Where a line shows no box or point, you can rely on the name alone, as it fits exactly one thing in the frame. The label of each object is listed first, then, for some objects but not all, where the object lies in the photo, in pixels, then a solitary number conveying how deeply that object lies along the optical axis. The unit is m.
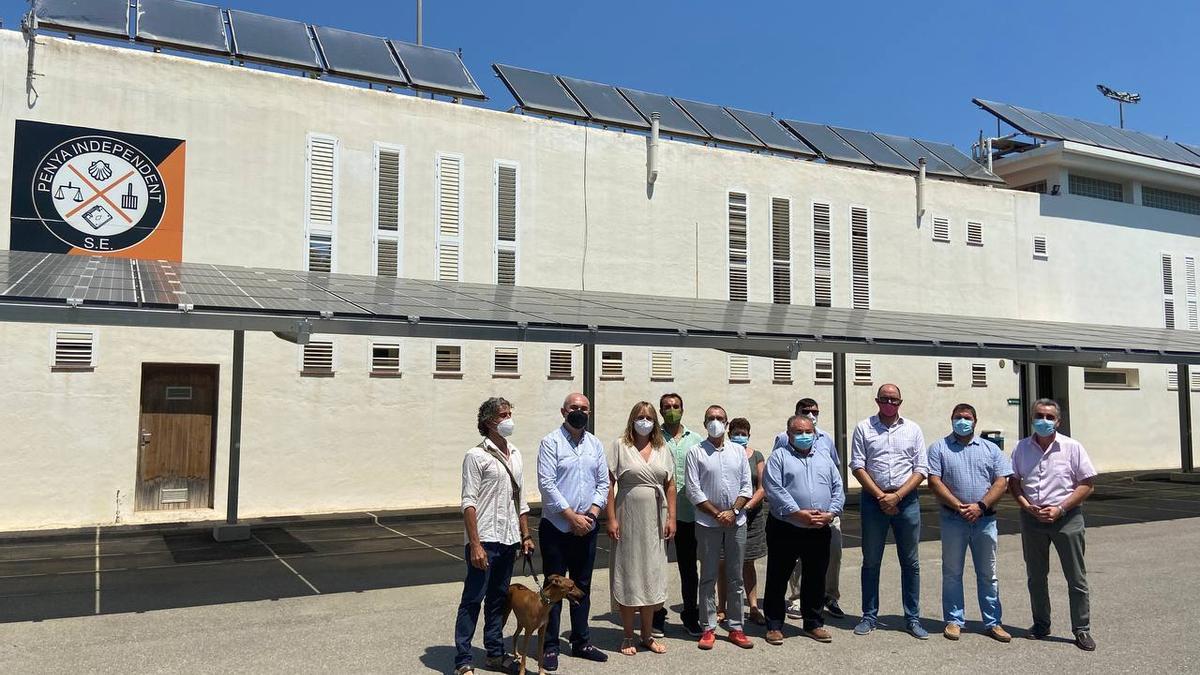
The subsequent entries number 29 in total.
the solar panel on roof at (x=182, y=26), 13.41
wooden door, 12.99
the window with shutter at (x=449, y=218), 15.02
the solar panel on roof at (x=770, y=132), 18.83
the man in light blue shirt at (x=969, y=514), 6.87
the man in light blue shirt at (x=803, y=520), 6.79
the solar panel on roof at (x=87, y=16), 12.67
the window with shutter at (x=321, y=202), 14.14
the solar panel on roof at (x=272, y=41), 14.13
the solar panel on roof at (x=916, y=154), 20.59
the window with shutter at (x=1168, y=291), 22.92
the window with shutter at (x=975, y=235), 20.41
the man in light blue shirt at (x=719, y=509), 6.70
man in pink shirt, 6.75
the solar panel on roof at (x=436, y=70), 15.35
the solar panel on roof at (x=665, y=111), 17.58
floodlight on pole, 30.23
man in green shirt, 6.96
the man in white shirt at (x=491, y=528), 5.82
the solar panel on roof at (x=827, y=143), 19.38
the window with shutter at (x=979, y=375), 19.98
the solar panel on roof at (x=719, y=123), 18.22
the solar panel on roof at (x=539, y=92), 16.23
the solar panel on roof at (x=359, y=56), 14.74
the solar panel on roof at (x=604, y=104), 16.78
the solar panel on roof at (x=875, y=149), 19.92
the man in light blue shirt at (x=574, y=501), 6.21
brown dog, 5.82
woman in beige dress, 6.46
